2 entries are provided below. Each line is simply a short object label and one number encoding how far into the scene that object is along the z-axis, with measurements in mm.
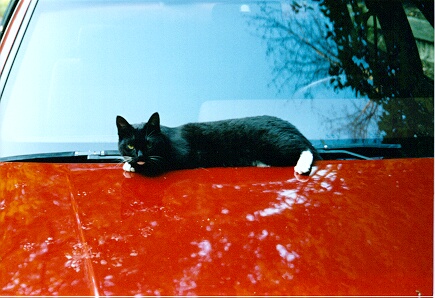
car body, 1445
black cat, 2211
